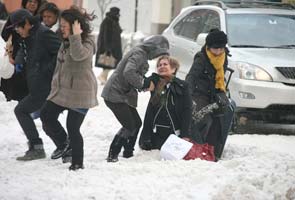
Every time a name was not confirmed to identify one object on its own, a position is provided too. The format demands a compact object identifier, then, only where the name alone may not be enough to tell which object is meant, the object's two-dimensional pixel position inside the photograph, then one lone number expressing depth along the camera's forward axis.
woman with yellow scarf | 14.60
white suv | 17.73
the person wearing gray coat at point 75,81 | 12.02
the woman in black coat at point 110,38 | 28.42
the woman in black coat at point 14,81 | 14.28
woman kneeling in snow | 13.73
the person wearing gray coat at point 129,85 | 13.09
